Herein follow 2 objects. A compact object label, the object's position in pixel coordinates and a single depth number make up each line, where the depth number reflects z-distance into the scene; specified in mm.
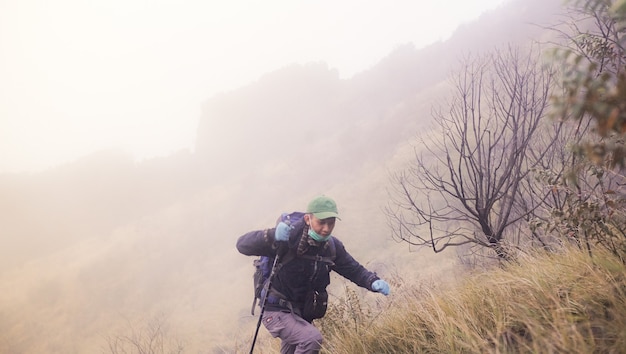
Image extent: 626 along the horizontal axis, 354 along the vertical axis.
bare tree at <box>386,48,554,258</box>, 4996
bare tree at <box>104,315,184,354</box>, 17531
